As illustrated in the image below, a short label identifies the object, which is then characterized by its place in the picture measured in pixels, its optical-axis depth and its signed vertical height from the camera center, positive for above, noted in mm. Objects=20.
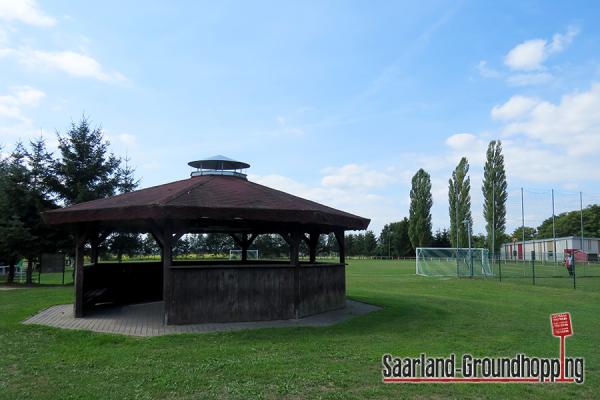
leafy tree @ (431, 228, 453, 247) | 88500 +38
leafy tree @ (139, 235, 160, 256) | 25147 -306
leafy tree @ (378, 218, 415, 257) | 92438 -714
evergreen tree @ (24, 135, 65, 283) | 21359 +1525
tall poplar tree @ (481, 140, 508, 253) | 53406 +5942
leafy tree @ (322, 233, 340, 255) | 81819 -933
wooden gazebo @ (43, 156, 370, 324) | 9680 -48
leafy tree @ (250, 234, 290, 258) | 47062 -706
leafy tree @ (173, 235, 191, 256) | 29500 -492
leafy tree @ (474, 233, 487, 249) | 81125 -335
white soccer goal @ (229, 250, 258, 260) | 41650 -1199
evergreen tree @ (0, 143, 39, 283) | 20297 +1303
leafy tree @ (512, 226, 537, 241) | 105000 +1296
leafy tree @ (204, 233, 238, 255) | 36281 -294
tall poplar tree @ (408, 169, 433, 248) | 71375 +4120
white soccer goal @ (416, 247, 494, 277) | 29461 -1778
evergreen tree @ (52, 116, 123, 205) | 22297 +3434
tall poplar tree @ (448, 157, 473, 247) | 60938 +5676
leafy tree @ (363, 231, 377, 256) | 103081 -1197
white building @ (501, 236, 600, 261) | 55703 -998
